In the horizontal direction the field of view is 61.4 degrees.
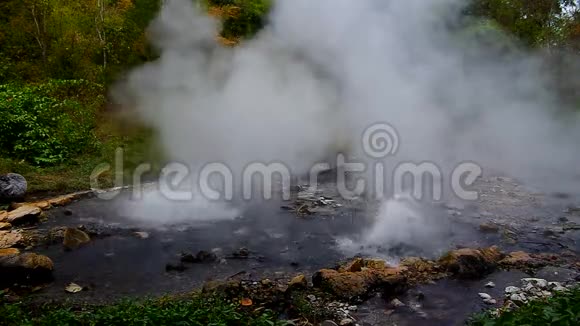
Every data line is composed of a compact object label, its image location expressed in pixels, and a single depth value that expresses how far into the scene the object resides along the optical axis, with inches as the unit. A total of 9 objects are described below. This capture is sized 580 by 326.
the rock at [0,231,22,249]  282.4
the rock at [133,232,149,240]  301.0
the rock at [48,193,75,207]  358.5
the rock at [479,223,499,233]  322.3
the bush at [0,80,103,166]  444.8
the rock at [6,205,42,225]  315.9
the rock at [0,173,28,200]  360.2
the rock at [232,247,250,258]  276.3
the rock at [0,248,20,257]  262.3
